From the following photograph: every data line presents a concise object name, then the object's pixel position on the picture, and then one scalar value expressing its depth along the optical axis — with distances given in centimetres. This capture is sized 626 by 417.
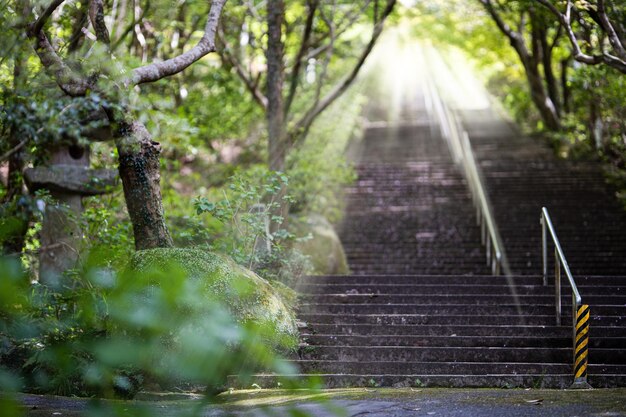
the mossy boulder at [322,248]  1315
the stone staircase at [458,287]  885
